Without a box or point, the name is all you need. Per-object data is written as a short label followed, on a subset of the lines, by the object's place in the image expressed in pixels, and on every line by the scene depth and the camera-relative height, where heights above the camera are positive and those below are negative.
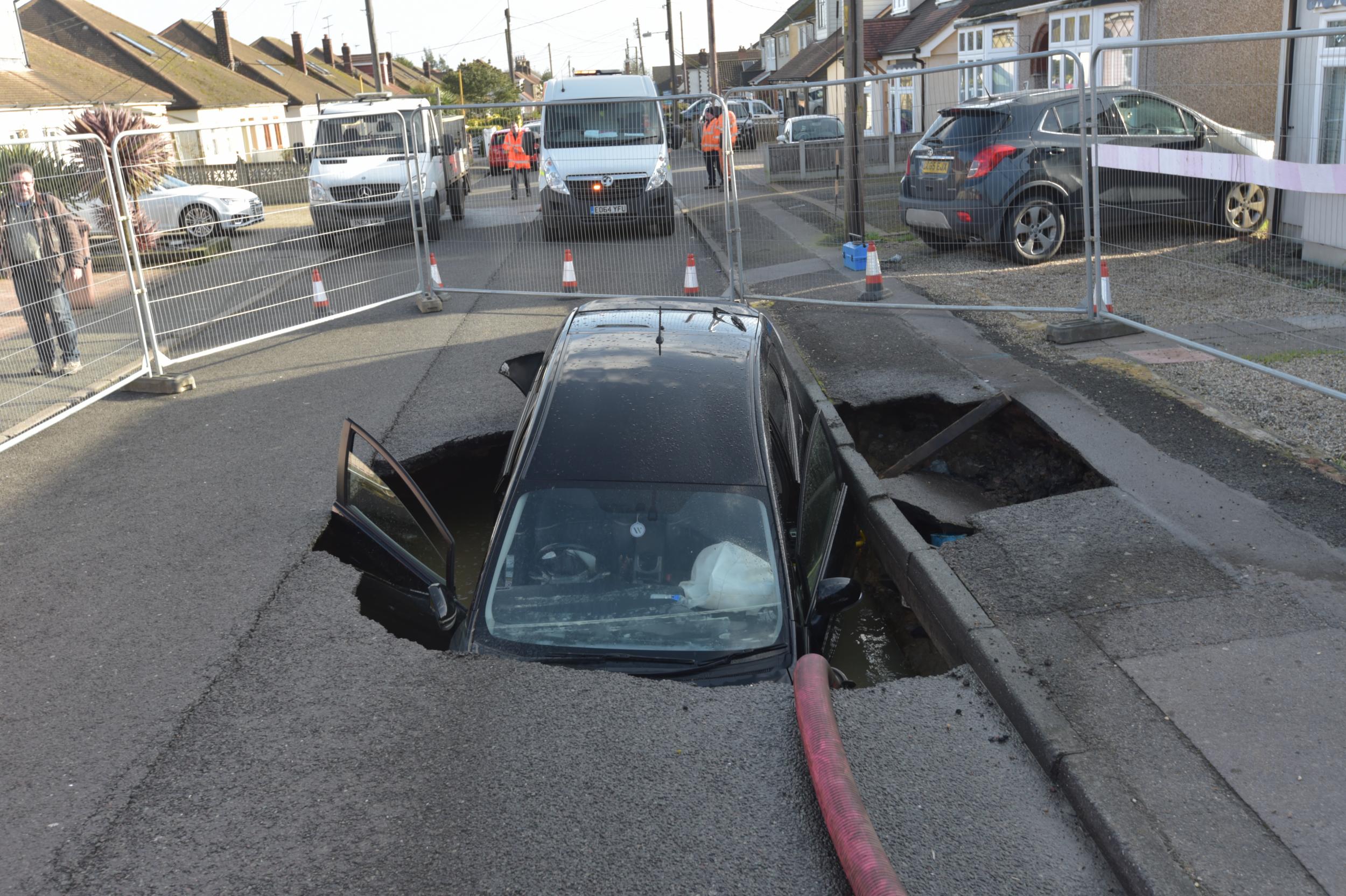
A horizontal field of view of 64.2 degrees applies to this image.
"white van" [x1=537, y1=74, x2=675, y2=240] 12.55 -0.34
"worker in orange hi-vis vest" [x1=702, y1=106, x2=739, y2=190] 18.69 +0.02
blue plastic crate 13.42 -1.49
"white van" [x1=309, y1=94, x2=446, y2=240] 11.06 -0.03
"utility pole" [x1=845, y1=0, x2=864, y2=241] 13.11 -0.08
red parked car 35.56 +0.04
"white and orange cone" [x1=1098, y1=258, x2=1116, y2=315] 9.36 -1.51
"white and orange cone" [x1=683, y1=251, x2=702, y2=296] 11.74 -1.47
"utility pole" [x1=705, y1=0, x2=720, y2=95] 38.97 +2.79
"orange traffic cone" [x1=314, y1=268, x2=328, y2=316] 11.31 -1.32
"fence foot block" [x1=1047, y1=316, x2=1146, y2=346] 9.34 -1.82
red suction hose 3.07 -2.02
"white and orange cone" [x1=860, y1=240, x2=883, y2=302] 11.53 -1.54
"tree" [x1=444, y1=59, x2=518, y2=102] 74.60 +5.19
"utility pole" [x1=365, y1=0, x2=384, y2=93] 38.78 +4.12
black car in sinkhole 4.28 -1.57
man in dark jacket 8.05 -0.52
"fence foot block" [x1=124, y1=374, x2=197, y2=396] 9.33 -1.70
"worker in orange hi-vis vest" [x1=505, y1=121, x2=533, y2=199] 16.54 +0.05
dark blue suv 11.41 -0.48
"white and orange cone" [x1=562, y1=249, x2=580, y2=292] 12.27 -1.36
